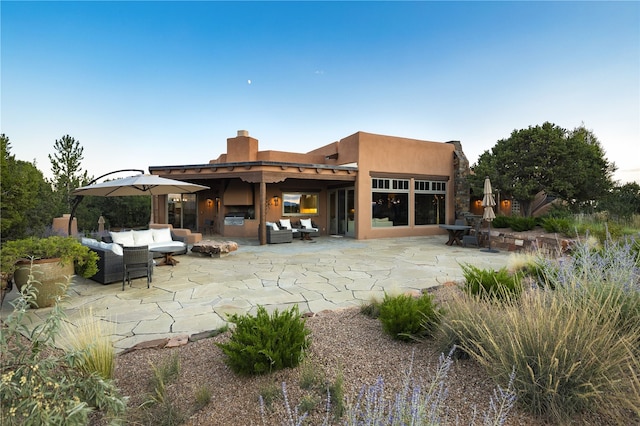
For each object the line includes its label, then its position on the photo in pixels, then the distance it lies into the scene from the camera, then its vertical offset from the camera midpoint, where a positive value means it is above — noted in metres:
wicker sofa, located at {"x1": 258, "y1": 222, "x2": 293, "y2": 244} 10.79 -0.95
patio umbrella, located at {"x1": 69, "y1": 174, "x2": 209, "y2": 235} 7.11 +0.65
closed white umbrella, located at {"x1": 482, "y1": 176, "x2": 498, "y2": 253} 9.25 +0.24
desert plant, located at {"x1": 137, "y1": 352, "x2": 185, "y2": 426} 1.77 -1.30
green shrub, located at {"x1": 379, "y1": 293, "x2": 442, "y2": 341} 2.63 -1.03
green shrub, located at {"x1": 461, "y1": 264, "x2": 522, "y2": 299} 3.26 -0.85
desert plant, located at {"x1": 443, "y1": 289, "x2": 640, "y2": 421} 1.66 -0.95
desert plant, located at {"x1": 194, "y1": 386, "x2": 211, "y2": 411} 1.90 -1.28
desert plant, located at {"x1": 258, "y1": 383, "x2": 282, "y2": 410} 1.86 -1.25
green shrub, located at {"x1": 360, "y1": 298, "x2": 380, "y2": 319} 3.35 -1.20
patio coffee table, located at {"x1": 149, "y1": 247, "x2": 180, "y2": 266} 6.84 -1.09
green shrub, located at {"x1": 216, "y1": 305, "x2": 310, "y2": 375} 2.14 -1.05
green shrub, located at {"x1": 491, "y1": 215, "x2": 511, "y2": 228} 10.34 -0.40
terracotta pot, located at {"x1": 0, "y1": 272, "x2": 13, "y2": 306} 3.77 -1.01
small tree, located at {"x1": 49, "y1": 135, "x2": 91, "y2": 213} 19.88 +3.28
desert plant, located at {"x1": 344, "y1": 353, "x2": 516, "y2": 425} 1.25 -1.12
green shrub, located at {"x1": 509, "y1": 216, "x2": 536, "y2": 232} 9.62 -0.45
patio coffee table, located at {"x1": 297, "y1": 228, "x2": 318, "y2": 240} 11.72 -0.99
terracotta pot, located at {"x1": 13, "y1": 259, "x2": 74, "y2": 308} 3.90 -0.94
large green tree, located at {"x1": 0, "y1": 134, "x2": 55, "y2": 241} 7.59 +0.51
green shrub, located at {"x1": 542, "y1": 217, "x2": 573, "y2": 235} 8.38 -0.43
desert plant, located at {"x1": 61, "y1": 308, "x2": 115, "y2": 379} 2.08 -1.07
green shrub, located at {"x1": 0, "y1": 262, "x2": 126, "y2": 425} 1.32 -0.90
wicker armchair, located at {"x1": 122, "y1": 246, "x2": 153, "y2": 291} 4.94 -0.90
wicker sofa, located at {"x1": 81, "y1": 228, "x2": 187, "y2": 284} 5.17 -1.01
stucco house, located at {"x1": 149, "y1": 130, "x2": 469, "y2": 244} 11.59 +1.05
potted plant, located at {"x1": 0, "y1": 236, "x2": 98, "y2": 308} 3.76 -0.70
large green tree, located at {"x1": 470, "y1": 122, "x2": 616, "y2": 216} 11.56 +1.84
